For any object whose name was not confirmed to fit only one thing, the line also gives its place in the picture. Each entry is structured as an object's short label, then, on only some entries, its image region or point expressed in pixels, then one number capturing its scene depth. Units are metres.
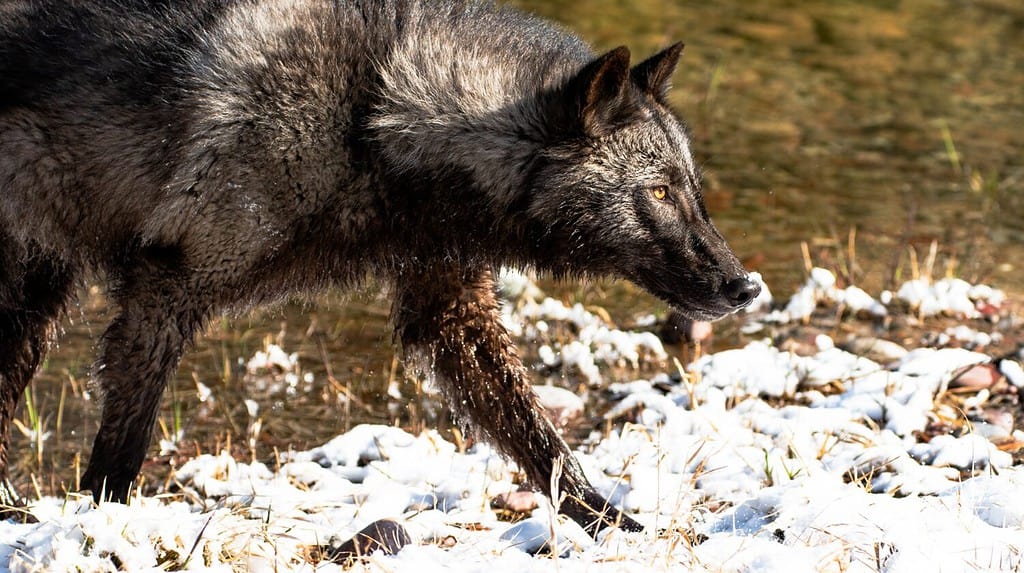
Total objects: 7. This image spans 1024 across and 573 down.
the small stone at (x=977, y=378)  11.19
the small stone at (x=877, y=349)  12.06
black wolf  8.49
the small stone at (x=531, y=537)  8.09
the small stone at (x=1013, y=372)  11.17
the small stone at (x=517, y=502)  9.58
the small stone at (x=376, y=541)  7.72
